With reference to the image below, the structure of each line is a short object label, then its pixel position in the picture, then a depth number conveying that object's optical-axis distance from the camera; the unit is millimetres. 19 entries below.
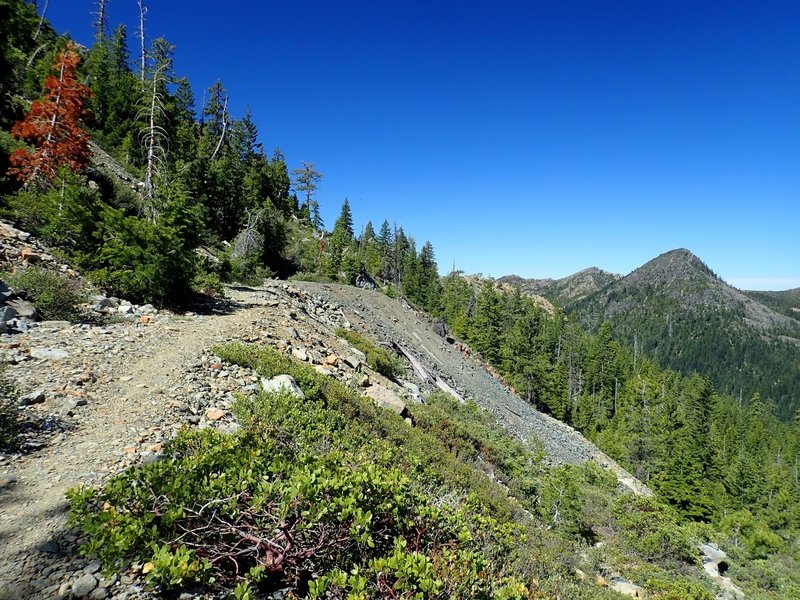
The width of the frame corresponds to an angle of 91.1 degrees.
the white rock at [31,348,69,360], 6699
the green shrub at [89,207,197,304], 10859
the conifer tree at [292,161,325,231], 62688
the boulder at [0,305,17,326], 7402
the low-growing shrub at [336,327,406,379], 14406
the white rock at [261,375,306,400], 7230
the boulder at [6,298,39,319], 7977
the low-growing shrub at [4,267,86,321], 8531
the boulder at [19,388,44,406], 5383
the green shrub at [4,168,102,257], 11125
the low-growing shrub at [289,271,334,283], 30516
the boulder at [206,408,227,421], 6082
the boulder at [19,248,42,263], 10023
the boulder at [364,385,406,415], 10352
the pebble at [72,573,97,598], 2934
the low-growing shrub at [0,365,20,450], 4480
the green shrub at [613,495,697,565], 10453
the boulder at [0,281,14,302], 8048
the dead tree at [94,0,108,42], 44819
